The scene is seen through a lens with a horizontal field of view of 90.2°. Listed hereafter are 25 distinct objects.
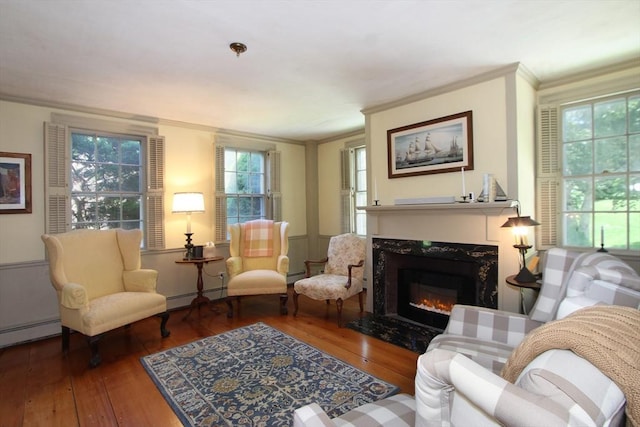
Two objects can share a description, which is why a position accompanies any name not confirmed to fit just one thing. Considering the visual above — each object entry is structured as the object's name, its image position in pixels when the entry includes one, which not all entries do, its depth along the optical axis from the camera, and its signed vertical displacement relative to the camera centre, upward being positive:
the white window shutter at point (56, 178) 3.29 +0.43
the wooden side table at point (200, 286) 3.83 -0.87
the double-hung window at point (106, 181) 3.58 +0.44
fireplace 2.91 -0.67
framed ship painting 3.00 +0.68
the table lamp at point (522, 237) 2.38 -0.20
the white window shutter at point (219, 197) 4.46 +0.28
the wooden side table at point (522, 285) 2.29 -0.53
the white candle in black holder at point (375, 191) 3.72 +0.27
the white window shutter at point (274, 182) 4.99 +0.53
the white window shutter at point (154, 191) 3.93 +0.33
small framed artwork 3.08 +0.36
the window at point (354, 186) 4.81 +0.44
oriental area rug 1.99 -1.20
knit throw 0.68 -0.31
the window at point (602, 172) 2.66 +0.34
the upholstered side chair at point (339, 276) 3.50 -0.75
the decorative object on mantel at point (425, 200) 2.98 +0.13
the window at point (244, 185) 4.71 +0.48
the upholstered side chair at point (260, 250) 3.92 -0.46
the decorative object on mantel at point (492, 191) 2.71 +0.19
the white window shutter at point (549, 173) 2.96 +0.36
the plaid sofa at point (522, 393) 0.65 -0.40
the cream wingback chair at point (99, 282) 2.69 -0.62
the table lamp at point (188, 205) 3.85 +0.15
